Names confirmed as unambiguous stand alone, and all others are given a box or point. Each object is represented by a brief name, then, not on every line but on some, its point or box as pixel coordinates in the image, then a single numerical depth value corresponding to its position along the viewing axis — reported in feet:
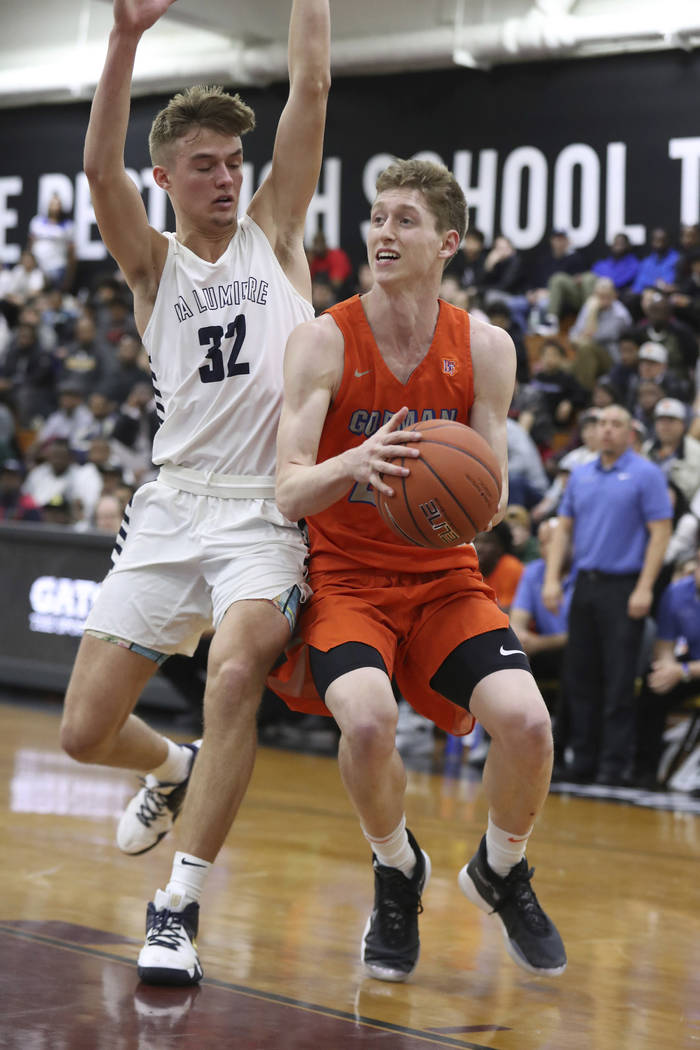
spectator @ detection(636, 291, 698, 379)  40.01
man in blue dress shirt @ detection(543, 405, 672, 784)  24.63
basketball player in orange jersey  11.57
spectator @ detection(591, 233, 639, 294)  48.47
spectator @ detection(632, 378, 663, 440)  35.99
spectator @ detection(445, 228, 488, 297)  49.71
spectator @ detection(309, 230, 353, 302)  52.80
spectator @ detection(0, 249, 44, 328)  58.70
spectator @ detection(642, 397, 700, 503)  31.55
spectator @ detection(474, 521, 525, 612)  26.89
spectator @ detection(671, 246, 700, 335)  41.57
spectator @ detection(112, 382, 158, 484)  43.68
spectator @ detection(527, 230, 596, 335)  47.50
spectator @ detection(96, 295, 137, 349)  51.98
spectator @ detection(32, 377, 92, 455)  47.21
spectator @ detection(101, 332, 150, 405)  48.16
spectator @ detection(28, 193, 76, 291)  61.16
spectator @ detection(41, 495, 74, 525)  35.12
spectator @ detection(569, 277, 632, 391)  42.24
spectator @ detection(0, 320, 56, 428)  51.80
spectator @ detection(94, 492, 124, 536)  32.65
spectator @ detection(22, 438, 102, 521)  40.06
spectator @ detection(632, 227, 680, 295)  46.39
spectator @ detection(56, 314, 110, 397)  49.88
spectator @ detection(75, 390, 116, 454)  46.26
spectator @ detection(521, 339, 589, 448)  39.73
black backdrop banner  51.08
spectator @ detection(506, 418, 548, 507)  35.53
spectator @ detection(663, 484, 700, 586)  26.07
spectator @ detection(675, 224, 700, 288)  43.96
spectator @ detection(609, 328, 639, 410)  39.32
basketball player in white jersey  12.23
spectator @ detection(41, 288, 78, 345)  54.65
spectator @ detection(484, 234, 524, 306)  49.47
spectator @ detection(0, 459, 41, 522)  39.09
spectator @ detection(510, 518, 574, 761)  26.61
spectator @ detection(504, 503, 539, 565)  29.58
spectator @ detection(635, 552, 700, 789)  24.25
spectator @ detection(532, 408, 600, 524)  30.68
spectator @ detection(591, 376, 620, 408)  34.55
